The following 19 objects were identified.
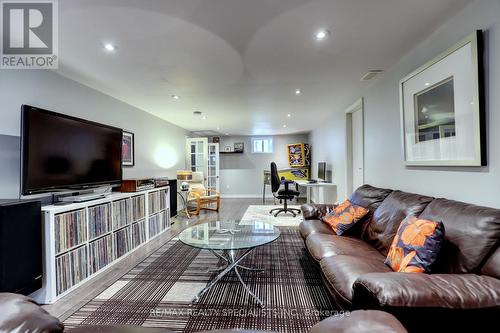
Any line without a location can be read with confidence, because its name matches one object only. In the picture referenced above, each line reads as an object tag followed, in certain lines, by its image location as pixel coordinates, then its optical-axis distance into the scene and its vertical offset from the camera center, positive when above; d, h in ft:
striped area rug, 5.67 -3.62
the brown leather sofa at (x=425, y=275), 3.36 -1.88
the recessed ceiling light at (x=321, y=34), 6.22 +3.62
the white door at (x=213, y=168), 24.16 +0.15
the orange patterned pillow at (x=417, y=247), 4.68 -1.70
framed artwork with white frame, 5.23 +1.53
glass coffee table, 6.89 -2.32
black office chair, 17.88 -1.81
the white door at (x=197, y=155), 22.74 +1.45
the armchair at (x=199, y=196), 18.25 -2.18
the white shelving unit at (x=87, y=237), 6.74 -2.37
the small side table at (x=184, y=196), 18.05 -2.20
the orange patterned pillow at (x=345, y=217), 8.22 -1.80
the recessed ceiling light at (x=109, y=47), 6.76 +3.63
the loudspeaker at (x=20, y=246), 5.70 -1.91
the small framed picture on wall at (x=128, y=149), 12.75 +1.17
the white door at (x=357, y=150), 12.57 +1.00
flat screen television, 6.64 +0.66
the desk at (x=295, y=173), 26.85 -0.55
